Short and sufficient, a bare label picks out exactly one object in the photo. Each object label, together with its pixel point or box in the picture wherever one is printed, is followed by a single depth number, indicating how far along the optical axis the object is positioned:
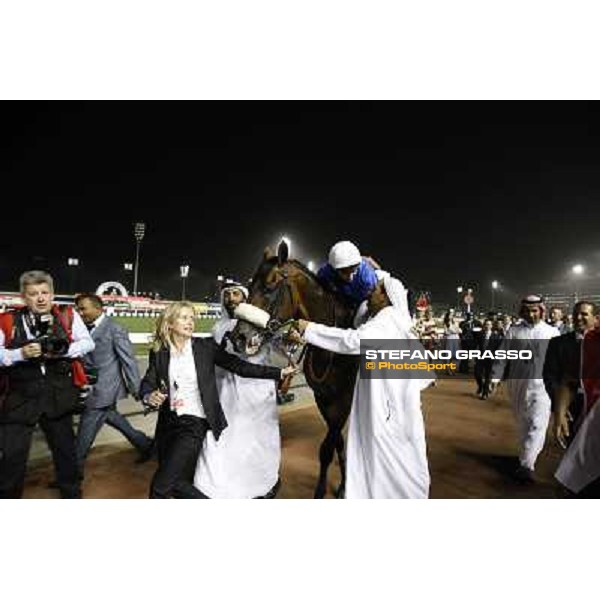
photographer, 3.16
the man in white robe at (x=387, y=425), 3.09
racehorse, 3.62
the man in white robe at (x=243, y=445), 3.54
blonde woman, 3.07
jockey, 3.71
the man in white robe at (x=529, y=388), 4.55
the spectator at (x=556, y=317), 6.24
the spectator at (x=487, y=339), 5.28
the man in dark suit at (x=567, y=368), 3.29
